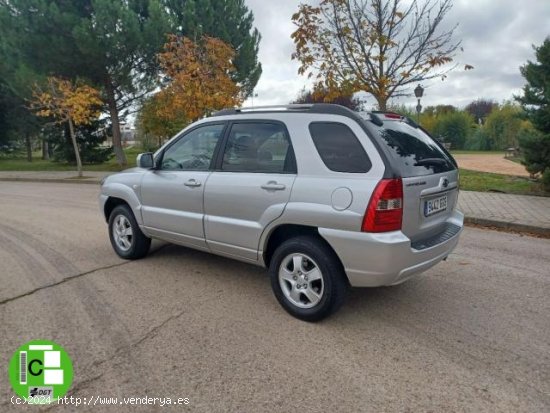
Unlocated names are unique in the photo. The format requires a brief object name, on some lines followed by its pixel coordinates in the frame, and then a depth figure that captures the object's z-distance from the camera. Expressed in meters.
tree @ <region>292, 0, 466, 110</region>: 9.41
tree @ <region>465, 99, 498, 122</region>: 77.97
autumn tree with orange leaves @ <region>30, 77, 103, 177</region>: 15.62
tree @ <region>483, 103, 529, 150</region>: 44.41
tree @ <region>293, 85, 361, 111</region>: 10.24
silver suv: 2.95
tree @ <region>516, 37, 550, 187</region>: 10.06
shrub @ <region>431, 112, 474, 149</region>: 52.84
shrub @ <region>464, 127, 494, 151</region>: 49.44
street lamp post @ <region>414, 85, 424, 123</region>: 11.41
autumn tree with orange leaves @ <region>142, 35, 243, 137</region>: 13.82
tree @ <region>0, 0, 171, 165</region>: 16.12
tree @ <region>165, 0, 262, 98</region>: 18.20
